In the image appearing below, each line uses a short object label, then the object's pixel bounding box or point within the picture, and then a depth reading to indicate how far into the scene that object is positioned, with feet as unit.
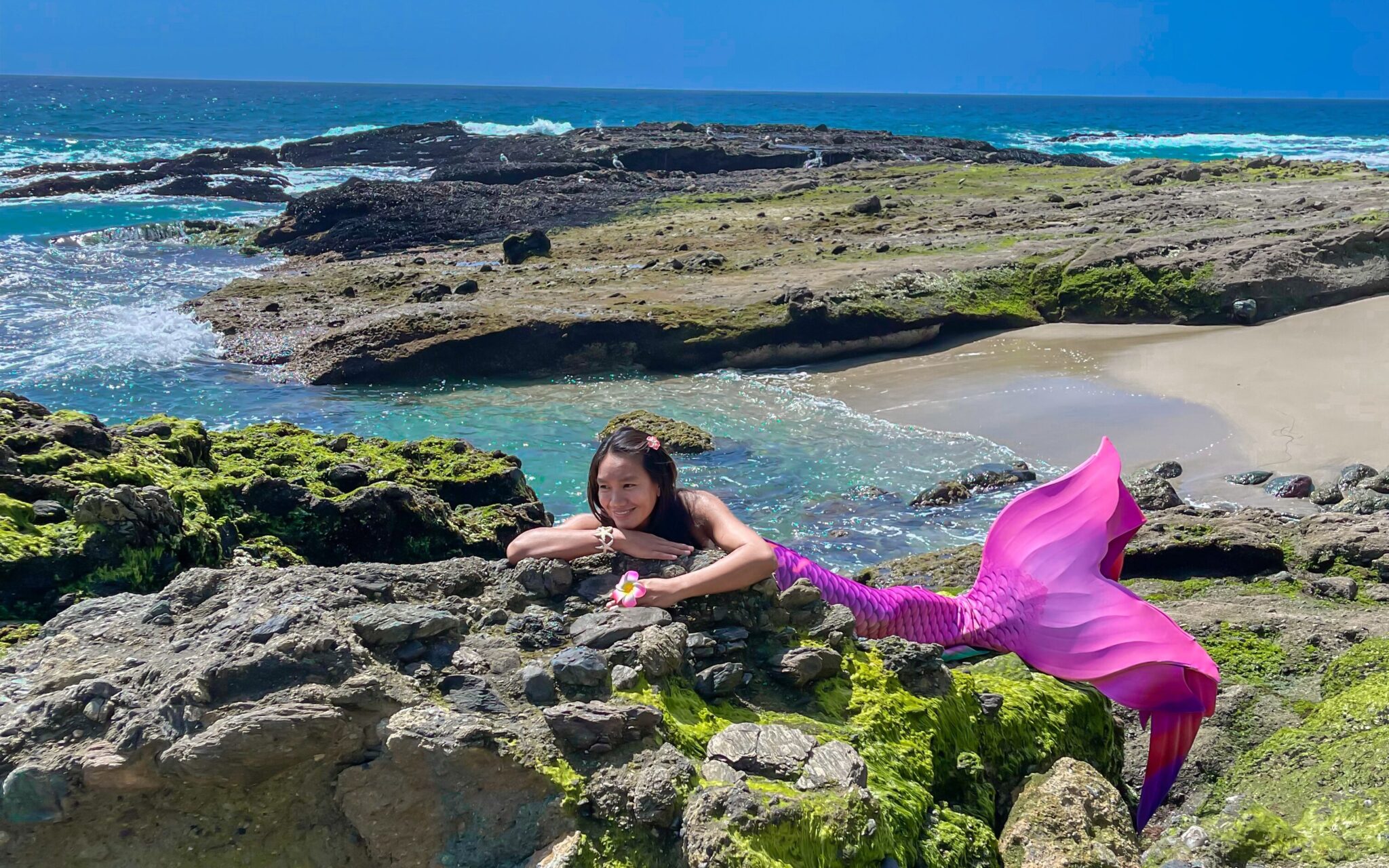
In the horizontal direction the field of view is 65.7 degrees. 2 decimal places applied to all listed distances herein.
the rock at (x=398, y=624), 9.69
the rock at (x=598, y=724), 8.97
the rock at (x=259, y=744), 8.31
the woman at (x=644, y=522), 11.98
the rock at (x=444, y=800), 8.57
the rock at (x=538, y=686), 9.46
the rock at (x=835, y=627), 11.64
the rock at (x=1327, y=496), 29.14
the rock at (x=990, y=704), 11.84
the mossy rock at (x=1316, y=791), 10.88
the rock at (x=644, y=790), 8.46
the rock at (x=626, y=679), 9.62
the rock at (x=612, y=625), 10.34
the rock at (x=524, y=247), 65.41
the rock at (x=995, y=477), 32.78
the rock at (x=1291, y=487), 29.94
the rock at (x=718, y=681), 10.48
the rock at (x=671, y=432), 36.76
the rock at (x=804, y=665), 10.93
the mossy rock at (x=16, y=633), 12.00
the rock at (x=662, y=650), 9.98
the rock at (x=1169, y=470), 32.42
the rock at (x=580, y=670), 9.64
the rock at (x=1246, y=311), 46.60
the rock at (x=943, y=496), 31.81
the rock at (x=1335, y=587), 19.06
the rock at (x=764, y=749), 9.12
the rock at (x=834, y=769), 9.03
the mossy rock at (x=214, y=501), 14.30
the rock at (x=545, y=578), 11.52
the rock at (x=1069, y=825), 10.15
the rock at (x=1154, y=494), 28.58
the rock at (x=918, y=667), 11.47
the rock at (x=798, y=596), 11.84
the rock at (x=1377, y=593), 18.84
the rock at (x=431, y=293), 54.60
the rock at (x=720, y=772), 8.95
